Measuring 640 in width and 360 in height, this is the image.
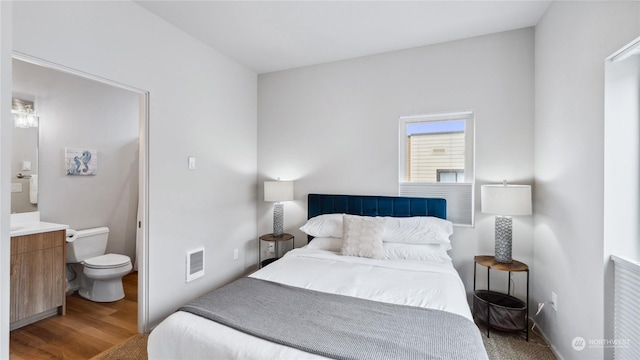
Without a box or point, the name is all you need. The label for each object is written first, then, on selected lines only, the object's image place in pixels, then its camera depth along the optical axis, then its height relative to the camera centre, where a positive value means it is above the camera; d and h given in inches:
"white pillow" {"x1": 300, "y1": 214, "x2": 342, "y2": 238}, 110.3 -19.3
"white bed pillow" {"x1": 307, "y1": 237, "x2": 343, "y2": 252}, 107.7 -25.9
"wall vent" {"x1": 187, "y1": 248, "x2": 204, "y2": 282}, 105.9 -34.0
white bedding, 50.7 -28.9
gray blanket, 46.9 -29.0
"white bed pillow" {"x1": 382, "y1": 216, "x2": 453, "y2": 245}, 97.2 -18.2
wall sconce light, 106.5 +24.6
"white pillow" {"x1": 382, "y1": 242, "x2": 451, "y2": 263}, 95.2 -25.3
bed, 48.5 -28.9
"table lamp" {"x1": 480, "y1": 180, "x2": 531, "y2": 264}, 88.8 -8.3
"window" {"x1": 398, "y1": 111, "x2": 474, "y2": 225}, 109.8 +8.8
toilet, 111.2 -37.3
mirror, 106.2 +2.9
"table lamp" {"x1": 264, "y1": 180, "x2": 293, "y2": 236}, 126.2 -7.9
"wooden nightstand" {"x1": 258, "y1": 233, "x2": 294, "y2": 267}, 126.4 -34.4
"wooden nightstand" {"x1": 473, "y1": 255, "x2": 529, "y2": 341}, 86.5 -42.2
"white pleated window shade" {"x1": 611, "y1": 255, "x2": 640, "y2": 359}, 55.4 -26.6
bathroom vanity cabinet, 89.5 -34.8
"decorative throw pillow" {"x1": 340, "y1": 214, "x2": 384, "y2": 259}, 96.3 -20.7
